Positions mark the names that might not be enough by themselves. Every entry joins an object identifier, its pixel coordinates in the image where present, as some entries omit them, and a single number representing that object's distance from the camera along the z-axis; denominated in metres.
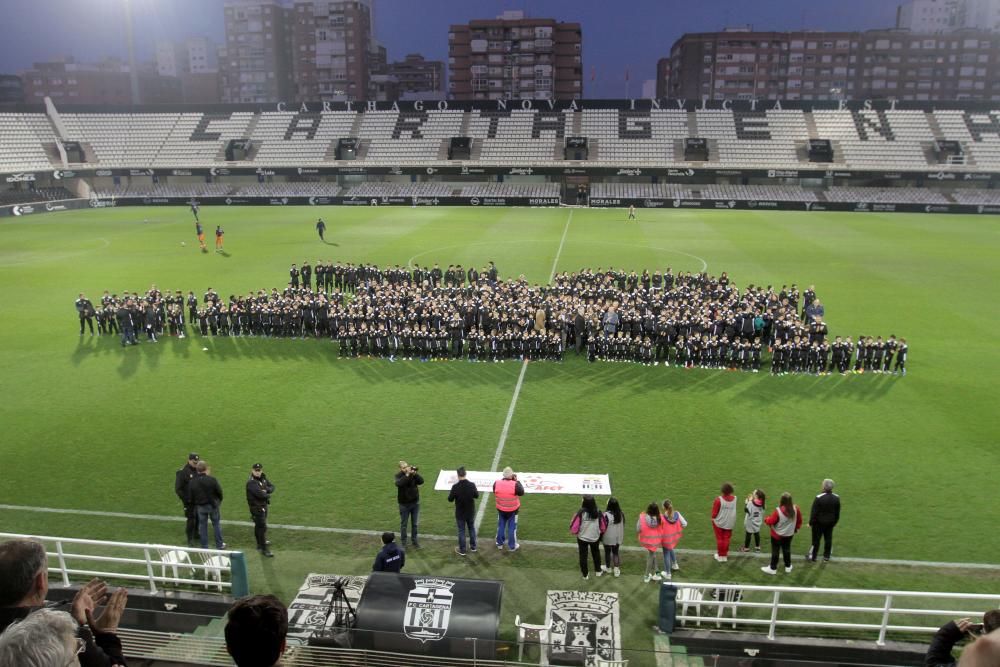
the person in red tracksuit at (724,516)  10.63
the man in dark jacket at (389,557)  9.26
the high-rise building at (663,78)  137.62
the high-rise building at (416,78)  126.81
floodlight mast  83.39
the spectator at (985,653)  2.52
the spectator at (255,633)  3.21
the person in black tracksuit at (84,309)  24.12
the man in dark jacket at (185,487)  11.28
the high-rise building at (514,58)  106.69
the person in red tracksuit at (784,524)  10.30
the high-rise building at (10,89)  110.50
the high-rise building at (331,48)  114.81
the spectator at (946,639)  4.71
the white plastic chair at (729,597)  9.06
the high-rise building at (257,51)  121.12
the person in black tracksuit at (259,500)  10.91
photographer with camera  10.95
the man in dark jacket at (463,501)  10.88
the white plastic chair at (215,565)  9.91
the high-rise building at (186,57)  150.90
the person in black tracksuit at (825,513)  10.56
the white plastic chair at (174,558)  9.86
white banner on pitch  13.15
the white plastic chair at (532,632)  8.45
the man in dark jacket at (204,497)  10.97
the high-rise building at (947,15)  120.34
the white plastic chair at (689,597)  8.85
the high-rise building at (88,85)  124.81
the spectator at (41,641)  2.98
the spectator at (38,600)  3.65
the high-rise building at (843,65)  108.69
